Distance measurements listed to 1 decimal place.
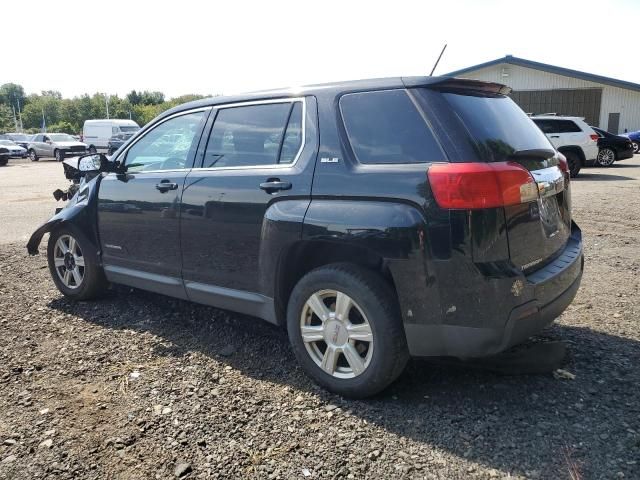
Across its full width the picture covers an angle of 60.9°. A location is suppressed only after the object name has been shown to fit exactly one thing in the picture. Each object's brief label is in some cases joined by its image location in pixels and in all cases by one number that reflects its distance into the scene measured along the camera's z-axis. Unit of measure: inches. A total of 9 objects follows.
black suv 109.6
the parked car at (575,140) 634.2
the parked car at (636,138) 1101.1
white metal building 1206.3
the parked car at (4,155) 1180.9
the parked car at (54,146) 1278.3
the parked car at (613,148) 761.0
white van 1285.7
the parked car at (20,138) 1479.6
